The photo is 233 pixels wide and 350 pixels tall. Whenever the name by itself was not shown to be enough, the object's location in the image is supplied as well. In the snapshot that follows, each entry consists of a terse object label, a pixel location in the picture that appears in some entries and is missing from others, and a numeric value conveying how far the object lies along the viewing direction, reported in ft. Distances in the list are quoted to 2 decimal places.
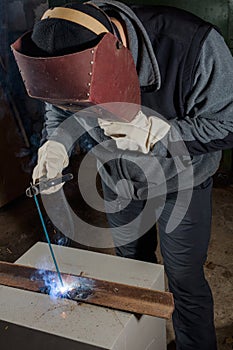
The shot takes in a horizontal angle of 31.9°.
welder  3.44
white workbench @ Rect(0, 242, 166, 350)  3.73
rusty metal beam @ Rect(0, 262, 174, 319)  3.99
